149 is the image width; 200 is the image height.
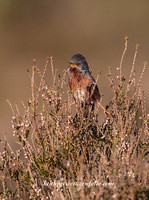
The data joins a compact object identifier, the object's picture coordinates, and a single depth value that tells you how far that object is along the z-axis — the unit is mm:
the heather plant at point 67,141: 8023
